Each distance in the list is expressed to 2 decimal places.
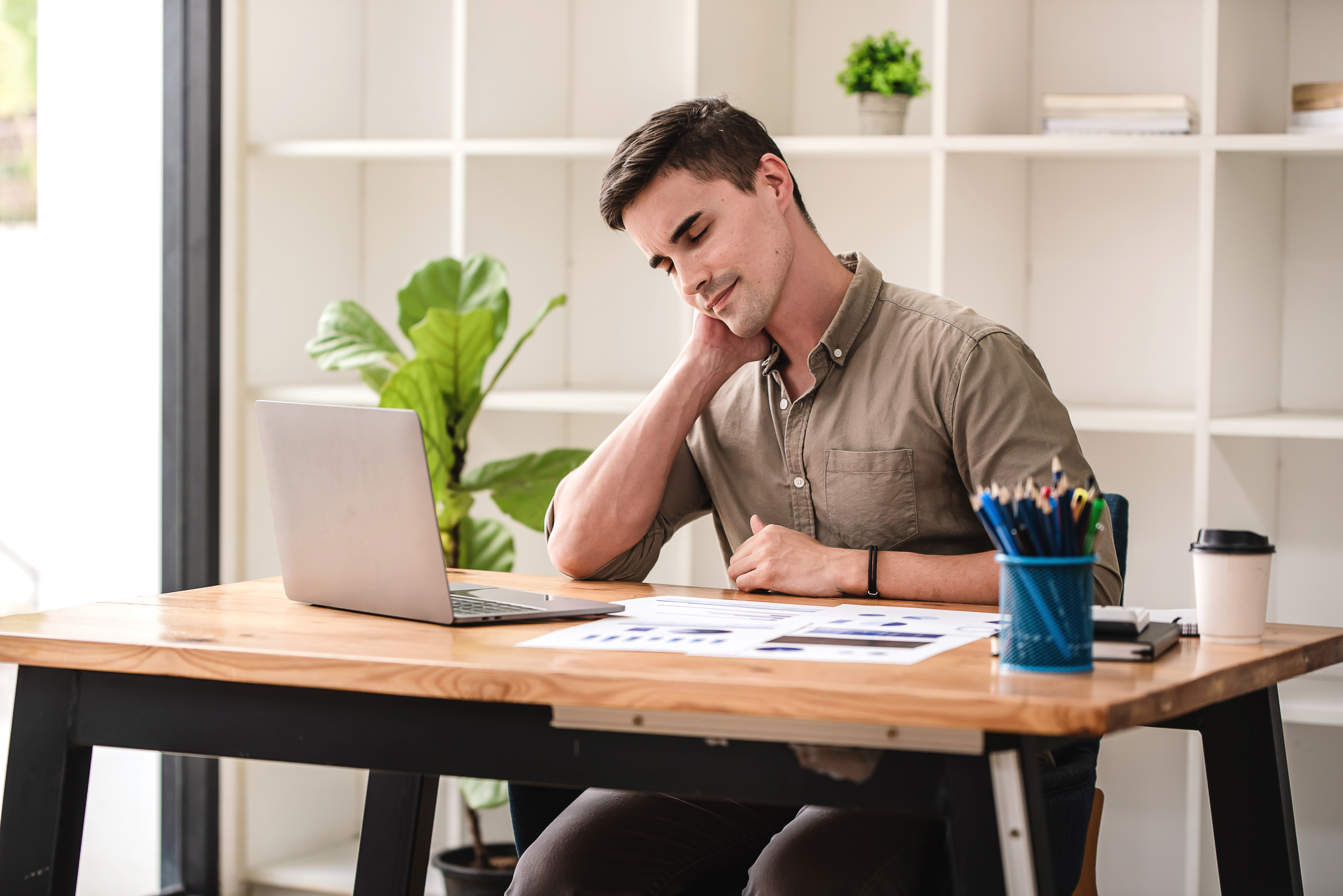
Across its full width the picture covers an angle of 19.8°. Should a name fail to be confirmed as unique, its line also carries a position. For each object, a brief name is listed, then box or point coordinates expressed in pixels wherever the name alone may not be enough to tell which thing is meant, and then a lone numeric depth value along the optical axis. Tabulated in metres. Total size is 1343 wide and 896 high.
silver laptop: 4.91
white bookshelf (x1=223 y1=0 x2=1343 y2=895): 6.23
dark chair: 5.40
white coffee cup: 4.82
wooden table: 4.54
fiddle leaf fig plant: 6.21
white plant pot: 6.36
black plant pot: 6.39
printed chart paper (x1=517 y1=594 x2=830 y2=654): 4.79
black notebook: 4.70
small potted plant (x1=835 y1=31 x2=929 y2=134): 6.33
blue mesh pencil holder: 4.64
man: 5.17
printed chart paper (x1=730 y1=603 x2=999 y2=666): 4.71
